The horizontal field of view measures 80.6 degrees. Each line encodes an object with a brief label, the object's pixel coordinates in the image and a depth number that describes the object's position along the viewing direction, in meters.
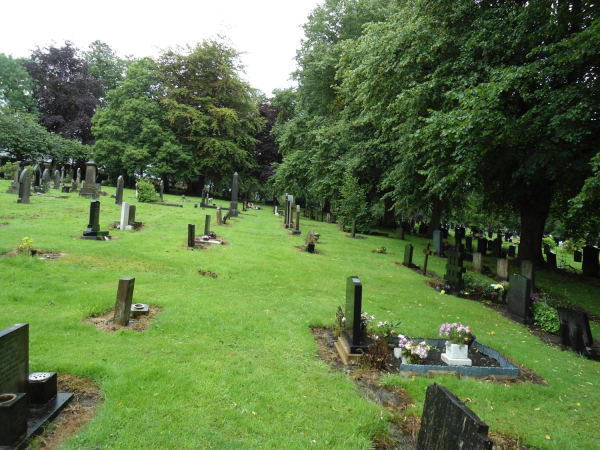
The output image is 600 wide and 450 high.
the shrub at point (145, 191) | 25.39
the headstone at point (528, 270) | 11.09
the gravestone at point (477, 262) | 15.28
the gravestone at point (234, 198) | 25.45
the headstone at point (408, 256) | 15.62
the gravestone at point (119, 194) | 20.94
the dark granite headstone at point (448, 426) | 2.03
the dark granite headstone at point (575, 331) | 7.54
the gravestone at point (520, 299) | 9.43
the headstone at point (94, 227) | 11.65
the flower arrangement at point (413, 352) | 5.62
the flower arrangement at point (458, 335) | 5.84
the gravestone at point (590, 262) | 18.66
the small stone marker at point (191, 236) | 12.52
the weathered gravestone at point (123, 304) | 5.95
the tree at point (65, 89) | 46.41
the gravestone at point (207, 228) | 14.86
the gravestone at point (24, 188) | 17.39
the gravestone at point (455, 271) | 11.70
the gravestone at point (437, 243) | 19.25
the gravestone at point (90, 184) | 23.36
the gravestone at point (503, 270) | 13.57
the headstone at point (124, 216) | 13.96
